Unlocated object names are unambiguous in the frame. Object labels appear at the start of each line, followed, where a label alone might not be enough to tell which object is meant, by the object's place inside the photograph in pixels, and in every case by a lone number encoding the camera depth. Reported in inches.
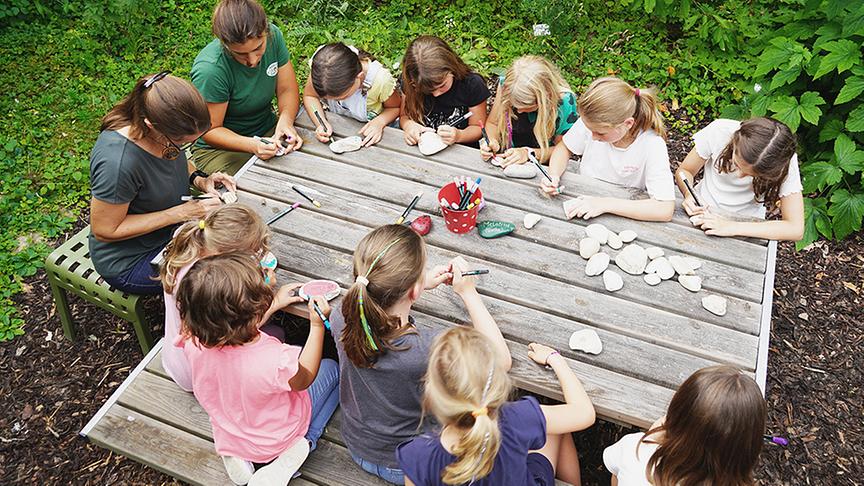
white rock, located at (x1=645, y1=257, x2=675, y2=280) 98.9
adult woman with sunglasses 104.0
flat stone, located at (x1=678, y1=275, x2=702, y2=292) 96.9
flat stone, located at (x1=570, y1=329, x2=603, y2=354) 89.4
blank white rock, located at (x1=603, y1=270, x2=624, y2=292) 97.2
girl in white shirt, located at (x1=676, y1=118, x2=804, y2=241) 106.4
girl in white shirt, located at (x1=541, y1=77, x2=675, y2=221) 108.6
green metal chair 120.6
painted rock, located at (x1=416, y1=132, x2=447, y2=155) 122.9
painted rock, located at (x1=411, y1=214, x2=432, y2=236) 104.8
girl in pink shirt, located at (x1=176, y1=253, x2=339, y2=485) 85.3
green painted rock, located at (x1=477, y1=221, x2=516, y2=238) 104.9
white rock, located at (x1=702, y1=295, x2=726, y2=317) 93.7
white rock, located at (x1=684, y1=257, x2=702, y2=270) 100.2
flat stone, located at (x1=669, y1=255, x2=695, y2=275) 99.0
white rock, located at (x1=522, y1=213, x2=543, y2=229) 106.8
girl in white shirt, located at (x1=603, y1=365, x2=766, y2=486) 73.4
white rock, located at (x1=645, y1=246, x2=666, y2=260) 101.7
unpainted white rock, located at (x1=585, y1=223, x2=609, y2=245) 104.0
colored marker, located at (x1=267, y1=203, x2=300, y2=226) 109.5
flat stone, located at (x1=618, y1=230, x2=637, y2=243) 104.0
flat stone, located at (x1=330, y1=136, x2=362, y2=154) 123.7
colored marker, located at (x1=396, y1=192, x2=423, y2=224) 107.2
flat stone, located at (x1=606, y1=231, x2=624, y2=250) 103.1
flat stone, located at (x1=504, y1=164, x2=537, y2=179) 116.3
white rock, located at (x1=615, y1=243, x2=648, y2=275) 99.5
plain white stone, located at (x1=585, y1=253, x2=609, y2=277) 99.3
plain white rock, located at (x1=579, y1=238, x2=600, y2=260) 101.8
